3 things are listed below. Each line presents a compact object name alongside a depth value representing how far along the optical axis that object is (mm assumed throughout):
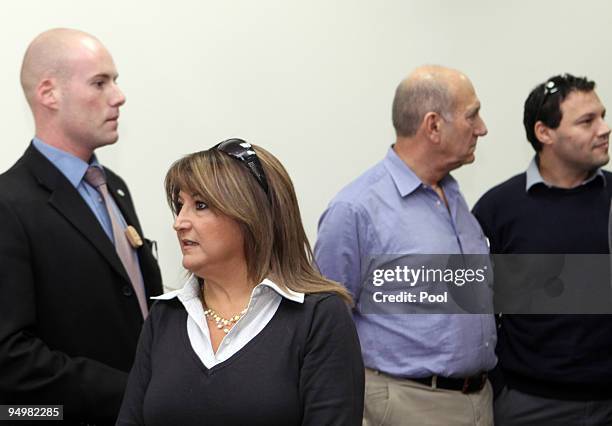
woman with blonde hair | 1973
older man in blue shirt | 3027
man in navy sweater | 3340
